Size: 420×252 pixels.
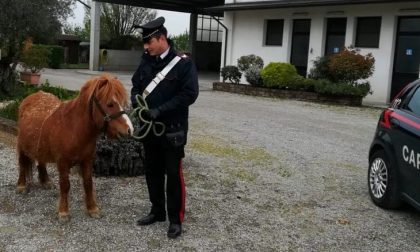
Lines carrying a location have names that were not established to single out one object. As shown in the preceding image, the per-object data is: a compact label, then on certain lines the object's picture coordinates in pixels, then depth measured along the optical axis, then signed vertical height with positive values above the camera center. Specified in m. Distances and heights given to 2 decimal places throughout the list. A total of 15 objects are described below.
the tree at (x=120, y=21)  36.25 +2.67
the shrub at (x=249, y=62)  20.69 +0.17
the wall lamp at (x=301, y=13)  21.03 +2.29
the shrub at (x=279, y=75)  18.44 -0.24
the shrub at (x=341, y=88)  16.47 -0.54
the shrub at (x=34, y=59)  18.12 -0.18
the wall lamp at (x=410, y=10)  17.07 +2.21
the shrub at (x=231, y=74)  21.14 -0.35
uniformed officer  4.37 -0.38
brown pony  4.37 -0.67
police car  5.18 -0.86
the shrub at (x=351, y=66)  16.91 +0.21
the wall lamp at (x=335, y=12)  19.67 +2.25
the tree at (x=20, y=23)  12.95 +0.77
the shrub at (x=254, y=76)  19.67 -0.37
